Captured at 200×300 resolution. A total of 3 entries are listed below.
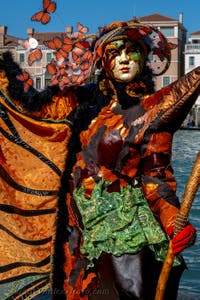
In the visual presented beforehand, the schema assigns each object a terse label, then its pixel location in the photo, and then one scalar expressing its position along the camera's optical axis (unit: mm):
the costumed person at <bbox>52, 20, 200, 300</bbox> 4833
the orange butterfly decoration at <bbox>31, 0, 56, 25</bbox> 5745
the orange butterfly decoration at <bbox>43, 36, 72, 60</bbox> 5966
